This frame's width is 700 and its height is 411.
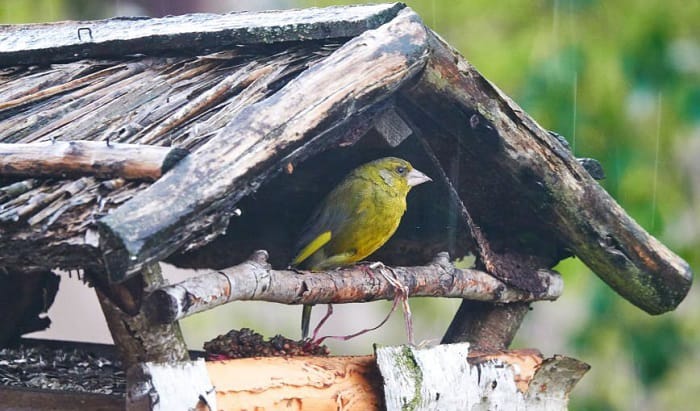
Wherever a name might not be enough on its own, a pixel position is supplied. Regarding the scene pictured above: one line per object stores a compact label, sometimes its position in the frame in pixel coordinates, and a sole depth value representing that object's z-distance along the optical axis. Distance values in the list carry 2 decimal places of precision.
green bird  7.86
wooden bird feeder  5.29
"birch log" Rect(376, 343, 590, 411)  6.71
